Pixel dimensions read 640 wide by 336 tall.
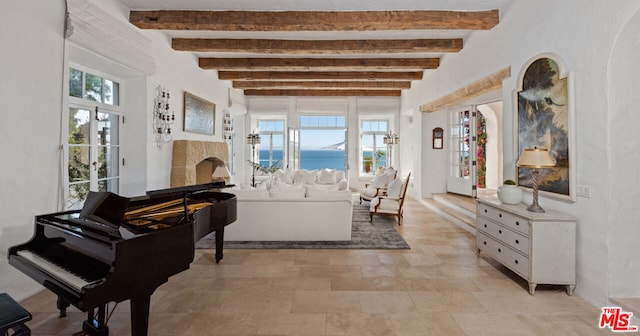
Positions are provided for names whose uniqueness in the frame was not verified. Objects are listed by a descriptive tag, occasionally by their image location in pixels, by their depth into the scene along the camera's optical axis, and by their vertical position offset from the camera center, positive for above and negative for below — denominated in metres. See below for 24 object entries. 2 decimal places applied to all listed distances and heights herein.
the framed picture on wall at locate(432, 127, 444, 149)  7.46 +0.88
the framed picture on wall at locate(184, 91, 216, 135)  5.59 +1.17
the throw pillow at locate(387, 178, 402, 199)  5.59 -0.41
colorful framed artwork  2.87 +0.57
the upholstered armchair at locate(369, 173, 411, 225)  5.43 -0.69
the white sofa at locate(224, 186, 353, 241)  4.32 -0.75
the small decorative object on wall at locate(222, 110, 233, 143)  7.47 +1.16
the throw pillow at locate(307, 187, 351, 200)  4.35 -0.40
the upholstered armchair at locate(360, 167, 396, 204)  7.00 -0.44
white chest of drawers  2.74 -0.79
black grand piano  1.70 -0.65
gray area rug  4.17 -1.16
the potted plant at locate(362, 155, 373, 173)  10.09 +0.18
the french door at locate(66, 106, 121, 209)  3.44 +0.20
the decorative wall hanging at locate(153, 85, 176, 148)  4.58 +0.85
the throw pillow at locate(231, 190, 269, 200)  4.31 -0.42
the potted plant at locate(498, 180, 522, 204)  3.32 -0.29
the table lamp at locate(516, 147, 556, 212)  2.84 +0.09
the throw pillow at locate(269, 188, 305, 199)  4.34 -0.39
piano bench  1.57 -0.89
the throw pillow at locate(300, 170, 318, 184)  8.10 -0.25
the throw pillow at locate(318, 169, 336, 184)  8.09 -0.25
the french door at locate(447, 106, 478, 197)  6.57 +0.44
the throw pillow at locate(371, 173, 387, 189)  7.09 -0.32
